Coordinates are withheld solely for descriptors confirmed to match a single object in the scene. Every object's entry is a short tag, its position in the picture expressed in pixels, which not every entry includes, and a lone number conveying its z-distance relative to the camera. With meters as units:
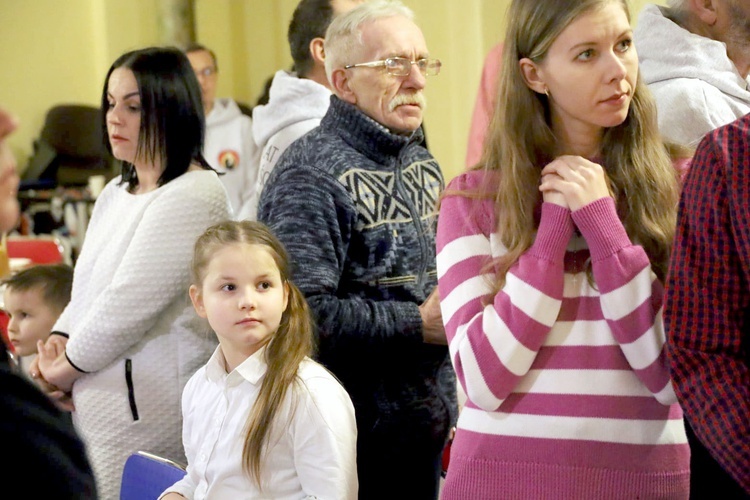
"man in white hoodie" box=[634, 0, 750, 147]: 3.67
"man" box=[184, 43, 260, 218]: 9.10
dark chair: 15.76
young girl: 3.51
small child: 5.65
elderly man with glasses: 3.98
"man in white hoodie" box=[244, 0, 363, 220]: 5.48
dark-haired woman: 4.48
